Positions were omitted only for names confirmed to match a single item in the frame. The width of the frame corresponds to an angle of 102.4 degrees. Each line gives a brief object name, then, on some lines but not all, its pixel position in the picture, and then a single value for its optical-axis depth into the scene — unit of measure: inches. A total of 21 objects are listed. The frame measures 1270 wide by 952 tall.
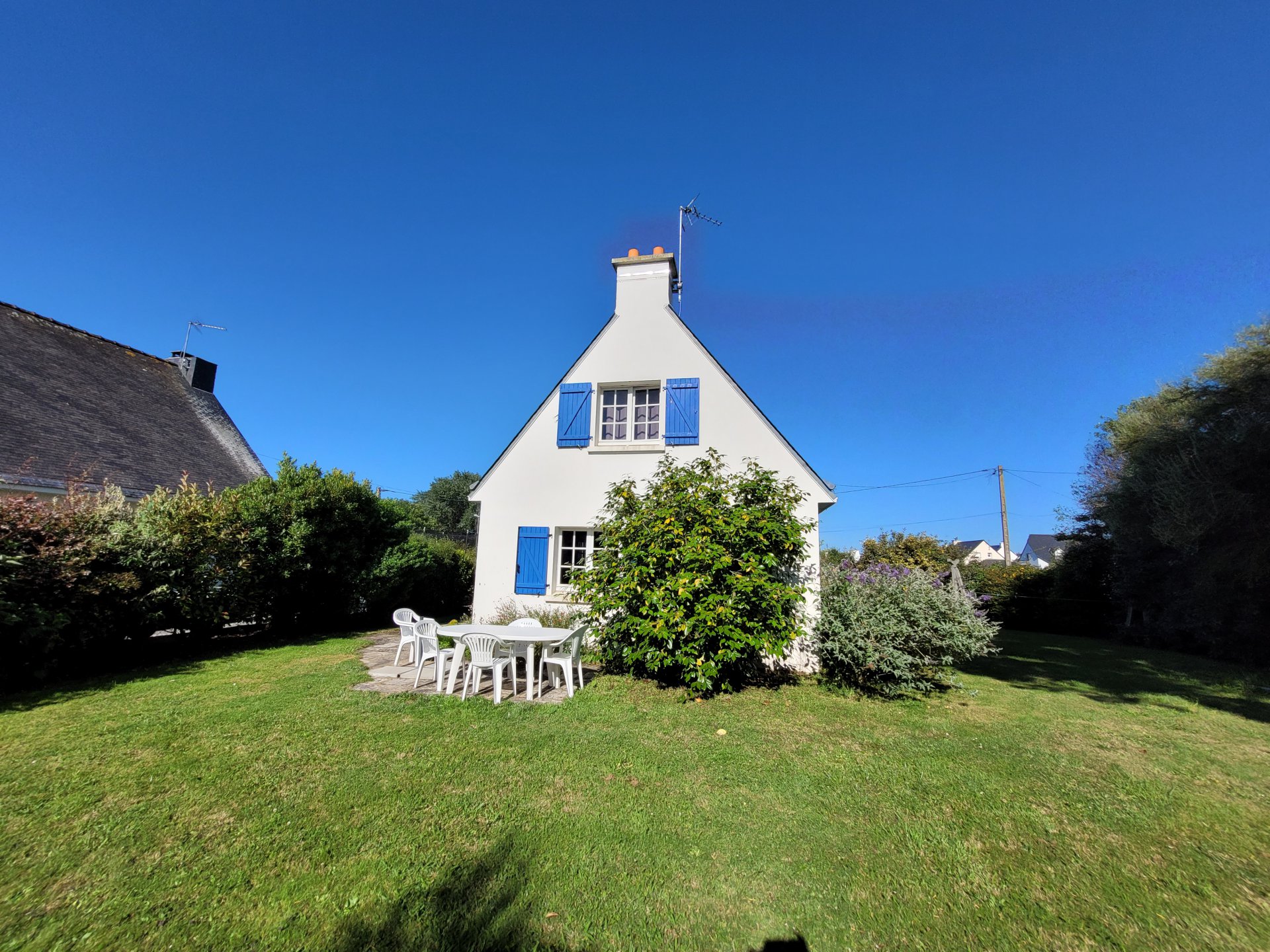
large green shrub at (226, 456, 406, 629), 374.9
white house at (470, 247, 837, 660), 351.6
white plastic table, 243.6
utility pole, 1015.6
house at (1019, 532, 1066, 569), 2149.5
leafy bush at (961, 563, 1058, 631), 714.8
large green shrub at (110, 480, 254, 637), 289.1
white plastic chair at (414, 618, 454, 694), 259.4
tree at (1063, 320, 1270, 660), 415.8
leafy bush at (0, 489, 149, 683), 233.6
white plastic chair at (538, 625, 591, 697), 256.1
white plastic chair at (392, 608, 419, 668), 294.8
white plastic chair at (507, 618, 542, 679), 278.2
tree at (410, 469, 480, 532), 1694.1
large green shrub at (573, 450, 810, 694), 255.8
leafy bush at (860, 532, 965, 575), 676.7
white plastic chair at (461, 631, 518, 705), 239.0
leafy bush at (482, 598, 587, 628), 339.0
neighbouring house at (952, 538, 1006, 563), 2463.1
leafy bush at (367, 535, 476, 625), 462.6
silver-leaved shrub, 269.7
